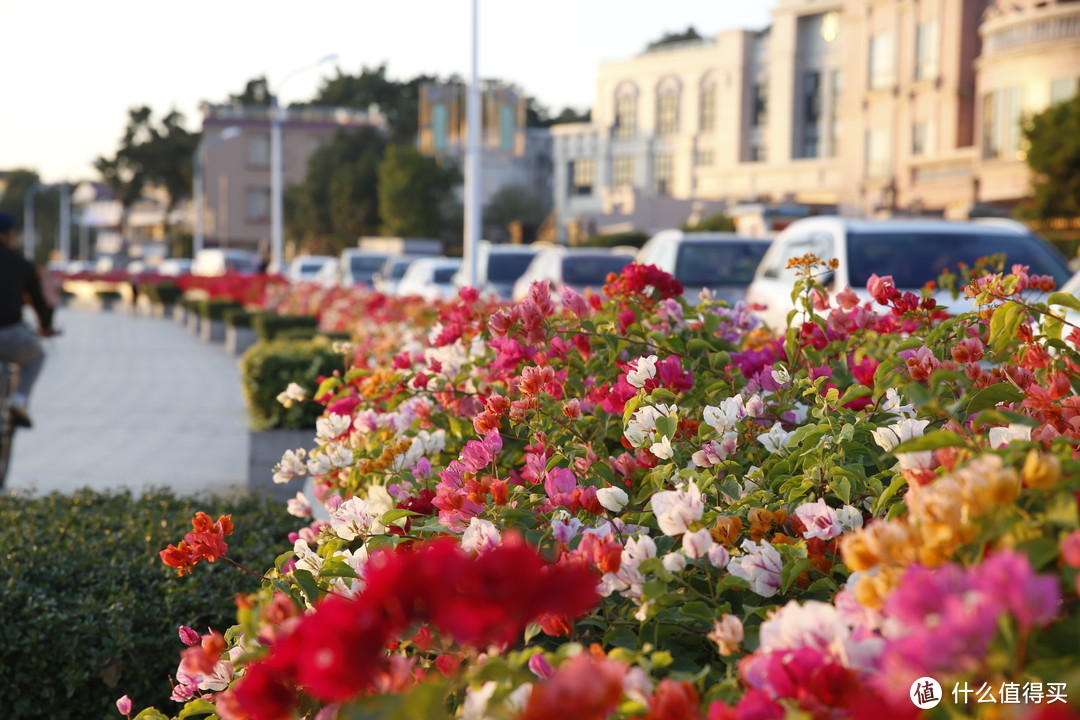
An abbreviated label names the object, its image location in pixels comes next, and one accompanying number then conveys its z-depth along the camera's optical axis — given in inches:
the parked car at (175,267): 2564.0
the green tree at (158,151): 3794.3
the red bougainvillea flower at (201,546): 97.4
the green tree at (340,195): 2593.5
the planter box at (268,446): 367.9
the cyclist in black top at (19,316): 360.8
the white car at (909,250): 369.7
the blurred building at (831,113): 1496.1
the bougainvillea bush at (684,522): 47.7
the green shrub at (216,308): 1119.6
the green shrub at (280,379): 378.0
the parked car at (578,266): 646.5
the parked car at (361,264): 1267.2
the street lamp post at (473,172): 721.6
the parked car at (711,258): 545.0
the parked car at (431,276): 962.7
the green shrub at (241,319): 943.0
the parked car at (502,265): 789.2
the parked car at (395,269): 1228.0
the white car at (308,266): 1497.3
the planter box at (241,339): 943.7
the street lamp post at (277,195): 1332.4
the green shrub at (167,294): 1624.0
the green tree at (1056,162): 1250.6
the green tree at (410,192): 2228.1
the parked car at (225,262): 1972.2
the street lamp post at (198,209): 2221.2
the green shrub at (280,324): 790.5
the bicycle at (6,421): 361.7
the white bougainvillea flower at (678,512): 83.5
